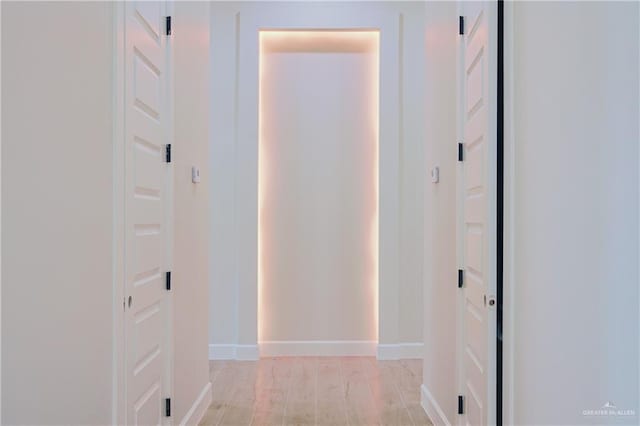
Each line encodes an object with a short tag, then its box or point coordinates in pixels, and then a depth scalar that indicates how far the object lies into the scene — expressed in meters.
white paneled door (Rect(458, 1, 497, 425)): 1.85
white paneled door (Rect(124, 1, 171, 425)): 1.85
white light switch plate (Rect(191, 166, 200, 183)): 2.71
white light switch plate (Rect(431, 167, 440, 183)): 2.79
